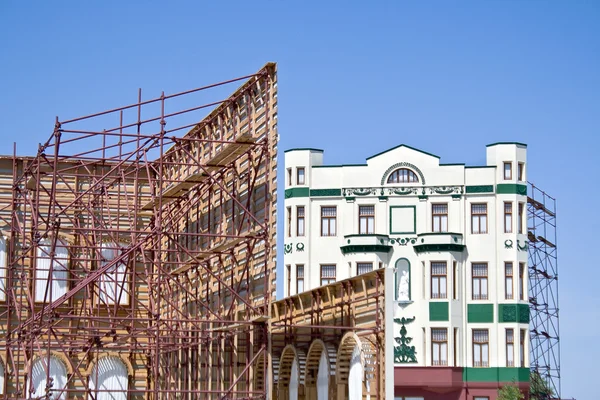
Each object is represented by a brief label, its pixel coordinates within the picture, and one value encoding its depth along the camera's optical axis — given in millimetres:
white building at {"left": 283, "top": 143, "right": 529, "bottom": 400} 51500
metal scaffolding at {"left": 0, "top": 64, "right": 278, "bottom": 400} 29375
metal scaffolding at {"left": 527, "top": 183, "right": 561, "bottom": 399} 56688
